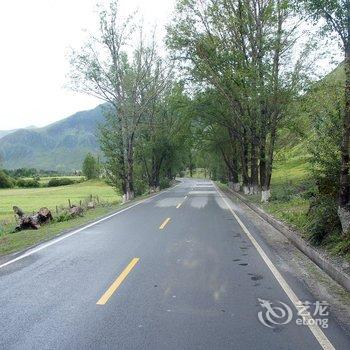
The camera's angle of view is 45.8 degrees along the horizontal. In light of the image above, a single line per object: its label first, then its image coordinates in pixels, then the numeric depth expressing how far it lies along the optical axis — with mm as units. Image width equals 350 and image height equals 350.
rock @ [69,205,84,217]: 20317
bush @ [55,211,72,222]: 19502
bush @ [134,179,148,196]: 44244
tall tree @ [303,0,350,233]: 9641
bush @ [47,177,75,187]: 112262
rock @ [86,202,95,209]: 25859
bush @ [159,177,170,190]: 53688
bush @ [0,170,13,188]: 105400
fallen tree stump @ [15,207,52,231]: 17891
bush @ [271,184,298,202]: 22525
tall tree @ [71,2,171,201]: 31312
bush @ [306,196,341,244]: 10414
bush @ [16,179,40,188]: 109688
